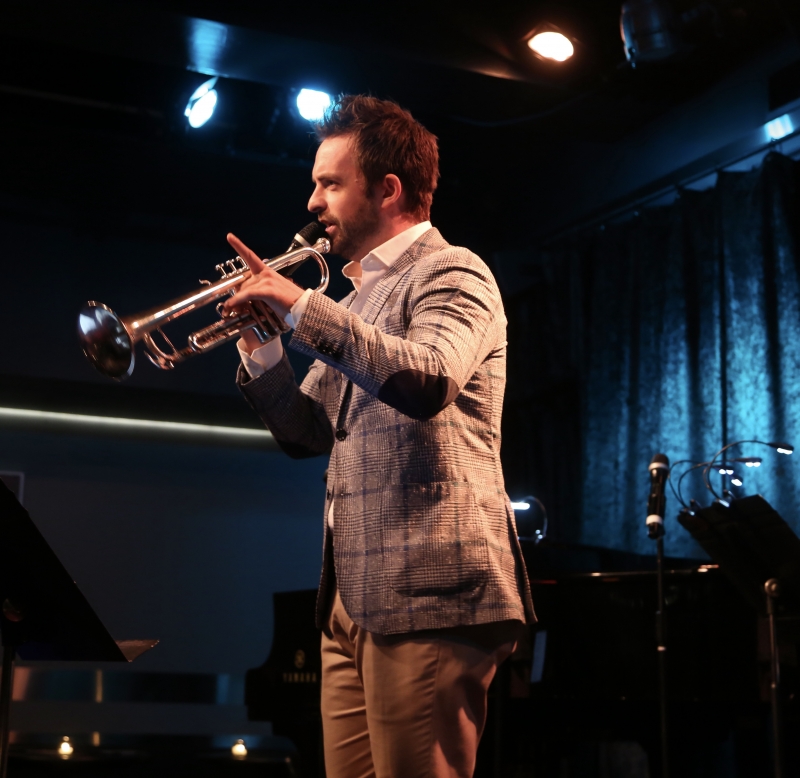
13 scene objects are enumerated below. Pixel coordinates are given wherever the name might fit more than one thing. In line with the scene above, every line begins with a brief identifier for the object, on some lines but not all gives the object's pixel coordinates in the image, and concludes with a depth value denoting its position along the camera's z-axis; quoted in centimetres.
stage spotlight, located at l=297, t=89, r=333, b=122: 516
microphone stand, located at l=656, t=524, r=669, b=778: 346
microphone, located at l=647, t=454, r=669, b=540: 352
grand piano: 362
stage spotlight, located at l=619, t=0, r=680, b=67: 428
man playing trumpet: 168
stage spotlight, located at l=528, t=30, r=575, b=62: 460
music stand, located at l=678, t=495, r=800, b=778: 321
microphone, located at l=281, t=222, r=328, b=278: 218
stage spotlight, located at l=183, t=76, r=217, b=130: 507
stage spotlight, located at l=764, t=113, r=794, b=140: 487
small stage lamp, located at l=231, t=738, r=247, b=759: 414
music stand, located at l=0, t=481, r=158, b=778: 185
